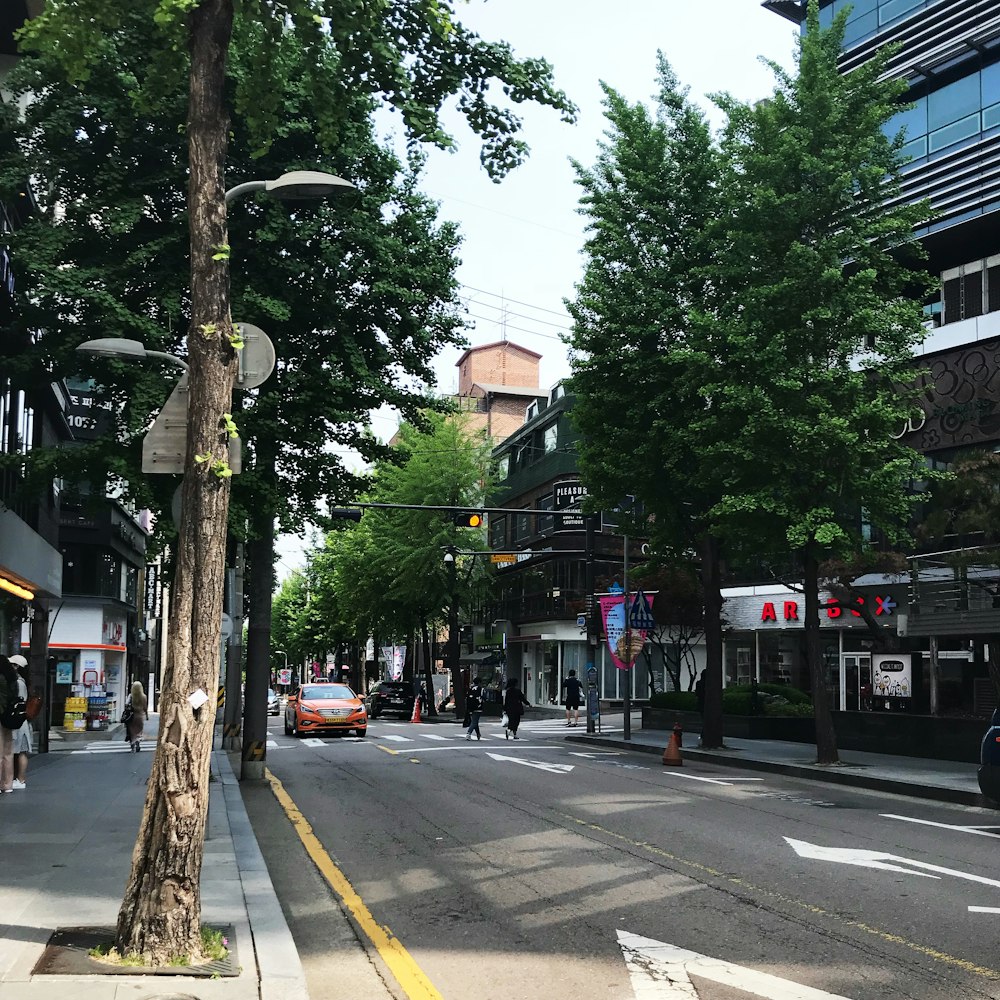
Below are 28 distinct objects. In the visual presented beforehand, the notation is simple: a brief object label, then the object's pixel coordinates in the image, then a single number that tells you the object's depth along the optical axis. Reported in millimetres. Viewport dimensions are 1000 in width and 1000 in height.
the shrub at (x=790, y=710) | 31516
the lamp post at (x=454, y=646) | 52594
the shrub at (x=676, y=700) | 37550
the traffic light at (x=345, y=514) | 22562
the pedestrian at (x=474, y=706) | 34719
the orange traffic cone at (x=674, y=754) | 24234
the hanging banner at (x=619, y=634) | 32750
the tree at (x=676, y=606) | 42438
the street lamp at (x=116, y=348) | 10469
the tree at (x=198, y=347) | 7230
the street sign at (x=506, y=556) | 41600
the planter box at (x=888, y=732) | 23641
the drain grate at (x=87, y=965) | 6840
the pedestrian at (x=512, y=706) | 35688
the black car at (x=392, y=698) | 55000
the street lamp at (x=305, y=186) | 7973
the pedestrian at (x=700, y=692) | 31228
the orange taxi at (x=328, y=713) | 35406
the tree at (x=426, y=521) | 51688
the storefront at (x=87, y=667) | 39688
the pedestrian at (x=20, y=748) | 18611
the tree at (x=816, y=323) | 22219
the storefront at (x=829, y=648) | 30625
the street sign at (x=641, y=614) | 31328
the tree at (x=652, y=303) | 27250
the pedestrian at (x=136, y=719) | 29500
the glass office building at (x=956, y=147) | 29903
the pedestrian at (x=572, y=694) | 42625
